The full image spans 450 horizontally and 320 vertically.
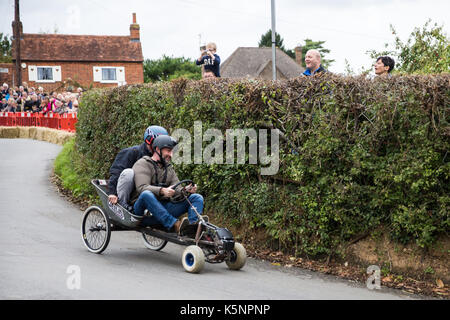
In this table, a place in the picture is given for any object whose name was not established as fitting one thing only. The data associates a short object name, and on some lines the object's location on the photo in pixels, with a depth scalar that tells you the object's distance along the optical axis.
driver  7.91
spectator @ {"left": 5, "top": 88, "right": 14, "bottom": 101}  34.64
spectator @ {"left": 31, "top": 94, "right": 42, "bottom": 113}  34.16
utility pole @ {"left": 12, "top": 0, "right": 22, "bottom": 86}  44.05
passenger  8.28
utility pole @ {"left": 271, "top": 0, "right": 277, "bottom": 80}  16.56
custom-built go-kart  7.48
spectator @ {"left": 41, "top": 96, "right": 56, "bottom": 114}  33.12
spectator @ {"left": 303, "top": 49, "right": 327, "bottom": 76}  9.39
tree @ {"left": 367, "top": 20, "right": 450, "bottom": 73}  11.45
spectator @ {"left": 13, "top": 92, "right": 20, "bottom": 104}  34.72
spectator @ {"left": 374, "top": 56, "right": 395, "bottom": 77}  9.02
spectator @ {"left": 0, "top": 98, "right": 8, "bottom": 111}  34.75
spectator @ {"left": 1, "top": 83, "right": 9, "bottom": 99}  34.78
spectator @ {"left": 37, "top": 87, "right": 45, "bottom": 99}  35.04
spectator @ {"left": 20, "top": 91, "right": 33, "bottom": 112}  34.38
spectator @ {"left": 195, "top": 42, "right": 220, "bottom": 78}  13.04
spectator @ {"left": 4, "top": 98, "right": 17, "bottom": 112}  34.59
